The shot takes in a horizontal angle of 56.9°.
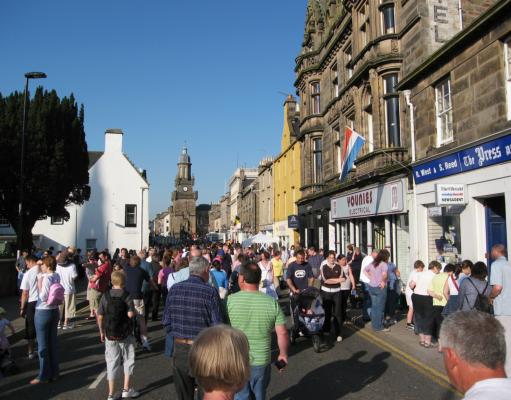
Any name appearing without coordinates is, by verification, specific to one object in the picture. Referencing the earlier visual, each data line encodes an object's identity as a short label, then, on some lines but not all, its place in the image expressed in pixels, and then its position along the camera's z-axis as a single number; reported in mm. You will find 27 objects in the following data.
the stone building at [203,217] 158325
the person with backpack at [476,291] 7031
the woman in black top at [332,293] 10297
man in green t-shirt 4414
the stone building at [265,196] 46500
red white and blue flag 16797
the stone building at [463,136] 10648
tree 26469
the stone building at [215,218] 128875
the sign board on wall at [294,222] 32825
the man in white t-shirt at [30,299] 8266
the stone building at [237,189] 75750
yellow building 34625
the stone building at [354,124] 17062
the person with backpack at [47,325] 7090
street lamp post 18547
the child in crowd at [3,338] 7543
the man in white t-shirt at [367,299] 11888
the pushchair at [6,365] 7500
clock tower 132625
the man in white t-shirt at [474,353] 2078
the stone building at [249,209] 59625
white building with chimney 41844
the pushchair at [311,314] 8969
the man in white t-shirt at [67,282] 11781
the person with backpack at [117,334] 6281
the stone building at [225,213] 95488
